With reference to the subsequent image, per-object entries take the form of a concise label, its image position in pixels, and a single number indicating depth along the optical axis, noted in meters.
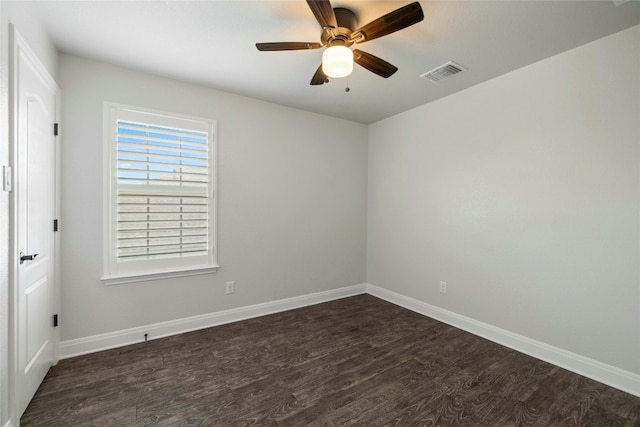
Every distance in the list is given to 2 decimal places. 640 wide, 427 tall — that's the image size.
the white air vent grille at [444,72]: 2.56
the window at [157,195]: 2.61
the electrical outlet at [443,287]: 3.29
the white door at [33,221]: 1.68
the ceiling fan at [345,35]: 1.57
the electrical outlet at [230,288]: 3.22
